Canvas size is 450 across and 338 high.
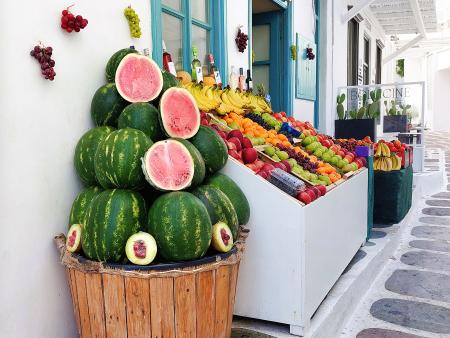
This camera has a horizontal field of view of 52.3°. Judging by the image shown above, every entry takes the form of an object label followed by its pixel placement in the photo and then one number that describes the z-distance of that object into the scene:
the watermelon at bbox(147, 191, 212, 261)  1.78
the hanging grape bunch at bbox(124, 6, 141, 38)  2.66
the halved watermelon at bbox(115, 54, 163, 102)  2.34
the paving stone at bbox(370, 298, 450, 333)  2.87
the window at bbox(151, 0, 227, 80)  3.08
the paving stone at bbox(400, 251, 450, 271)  3.96
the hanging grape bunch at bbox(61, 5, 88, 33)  2.15
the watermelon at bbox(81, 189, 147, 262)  1.80
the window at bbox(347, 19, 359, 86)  9.62
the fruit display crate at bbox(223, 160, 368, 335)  2.29
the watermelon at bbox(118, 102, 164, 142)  2.19
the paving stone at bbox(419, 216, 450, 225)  5.50
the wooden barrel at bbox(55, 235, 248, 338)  1.71
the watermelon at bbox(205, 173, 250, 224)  2.28
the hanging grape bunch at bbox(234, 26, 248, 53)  4.38
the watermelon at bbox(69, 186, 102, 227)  2.06
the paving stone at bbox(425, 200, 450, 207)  6.59
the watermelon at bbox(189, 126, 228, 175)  2.31
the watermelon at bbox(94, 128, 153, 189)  1.93
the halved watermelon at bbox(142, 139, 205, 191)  1.92
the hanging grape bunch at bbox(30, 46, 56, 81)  1.98
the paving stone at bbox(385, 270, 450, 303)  3.37
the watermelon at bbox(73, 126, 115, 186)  2.17
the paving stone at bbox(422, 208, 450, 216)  5.99
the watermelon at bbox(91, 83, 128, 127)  2.34
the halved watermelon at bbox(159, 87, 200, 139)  2.20
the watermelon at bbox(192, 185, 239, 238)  2.06
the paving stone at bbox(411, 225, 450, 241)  4.90
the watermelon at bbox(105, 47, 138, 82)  2.41
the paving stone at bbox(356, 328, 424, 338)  2.73
